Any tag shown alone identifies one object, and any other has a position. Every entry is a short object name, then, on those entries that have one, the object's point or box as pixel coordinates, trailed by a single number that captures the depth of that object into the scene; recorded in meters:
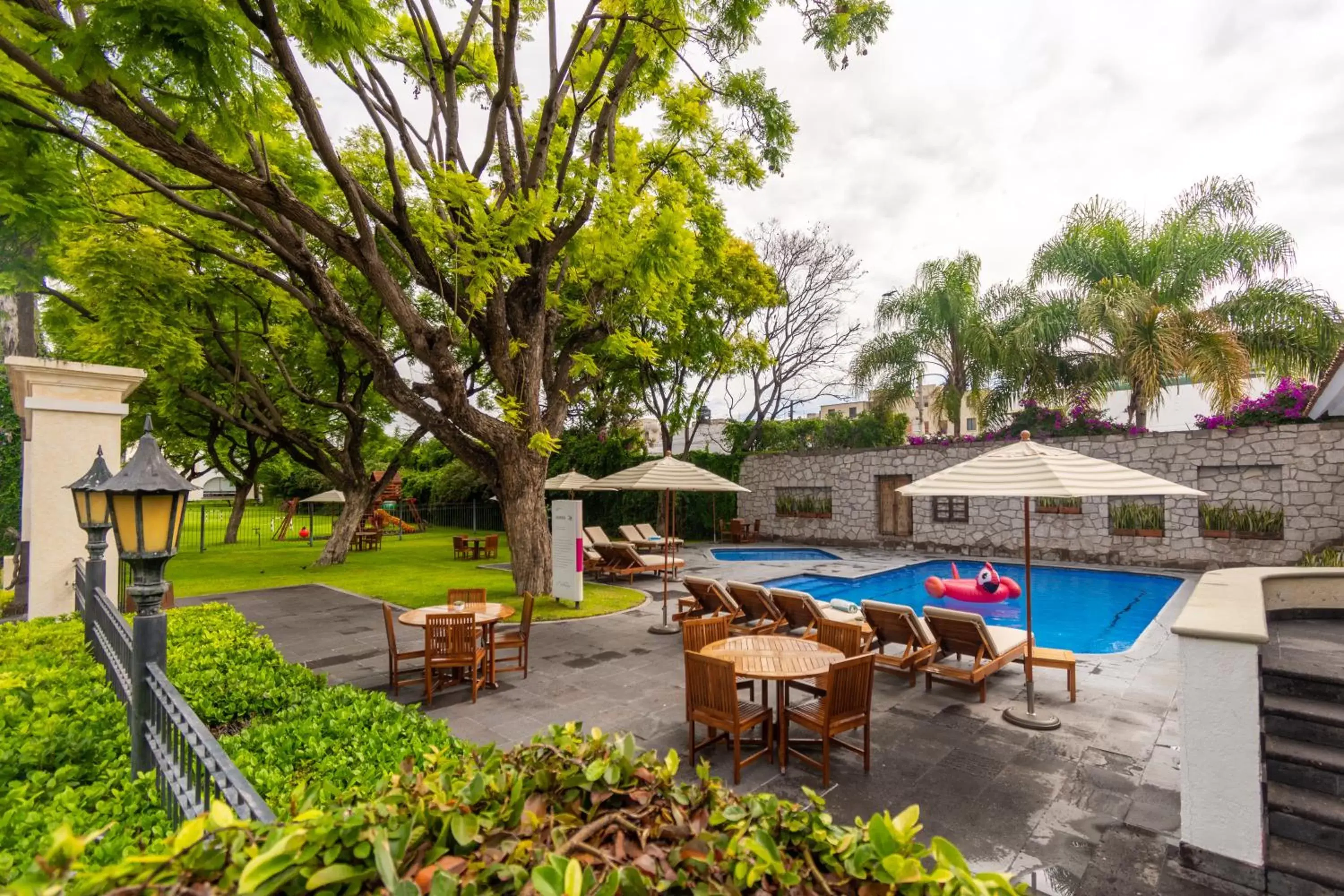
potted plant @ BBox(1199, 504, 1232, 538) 13.78
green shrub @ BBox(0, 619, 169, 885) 2.25
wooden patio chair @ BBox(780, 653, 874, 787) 4.28
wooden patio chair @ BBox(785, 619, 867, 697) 5.32
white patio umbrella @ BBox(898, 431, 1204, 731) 5.13
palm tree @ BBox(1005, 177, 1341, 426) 13.29
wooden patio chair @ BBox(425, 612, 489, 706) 5.90
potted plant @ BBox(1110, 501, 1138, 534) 15.08
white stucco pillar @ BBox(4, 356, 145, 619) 6.46
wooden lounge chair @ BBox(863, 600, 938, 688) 6.29
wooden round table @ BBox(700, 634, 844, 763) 4.52
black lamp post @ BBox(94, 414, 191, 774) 2.69
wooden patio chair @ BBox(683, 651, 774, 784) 4.31
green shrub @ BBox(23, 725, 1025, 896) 1.11
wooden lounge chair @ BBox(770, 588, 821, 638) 7.15
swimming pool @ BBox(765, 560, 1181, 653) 9.98
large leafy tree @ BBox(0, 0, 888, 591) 4.73
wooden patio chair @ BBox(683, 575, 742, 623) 8.06
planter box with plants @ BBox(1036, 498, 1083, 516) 15.74
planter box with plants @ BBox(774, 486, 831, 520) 21.00
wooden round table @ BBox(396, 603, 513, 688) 6.25
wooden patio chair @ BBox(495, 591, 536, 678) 6.53
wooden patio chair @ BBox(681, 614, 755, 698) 5.37
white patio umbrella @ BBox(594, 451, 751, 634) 9.15
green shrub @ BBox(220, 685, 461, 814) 2.65
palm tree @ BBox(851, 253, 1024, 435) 17.08
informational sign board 10.31
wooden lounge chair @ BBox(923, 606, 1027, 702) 5.93
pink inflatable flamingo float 12.02
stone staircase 3.13
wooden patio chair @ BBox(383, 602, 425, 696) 6.07
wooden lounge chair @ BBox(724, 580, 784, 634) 7.35
